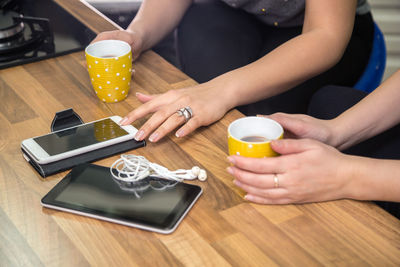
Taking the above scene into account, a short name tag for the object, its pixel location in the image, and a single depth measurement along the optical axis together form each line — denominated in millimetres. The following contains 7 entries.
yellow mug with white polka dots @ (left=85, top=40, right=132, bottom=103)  1161
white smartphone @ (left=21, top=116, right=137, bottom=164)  980
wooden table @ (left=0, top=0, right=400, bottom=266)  773
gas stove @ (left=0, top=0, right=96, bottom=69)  1438
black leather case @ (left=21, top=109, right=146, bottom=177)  962
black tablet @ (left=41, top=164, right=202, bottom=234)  833
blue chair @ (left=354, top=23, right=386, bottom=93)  1762
